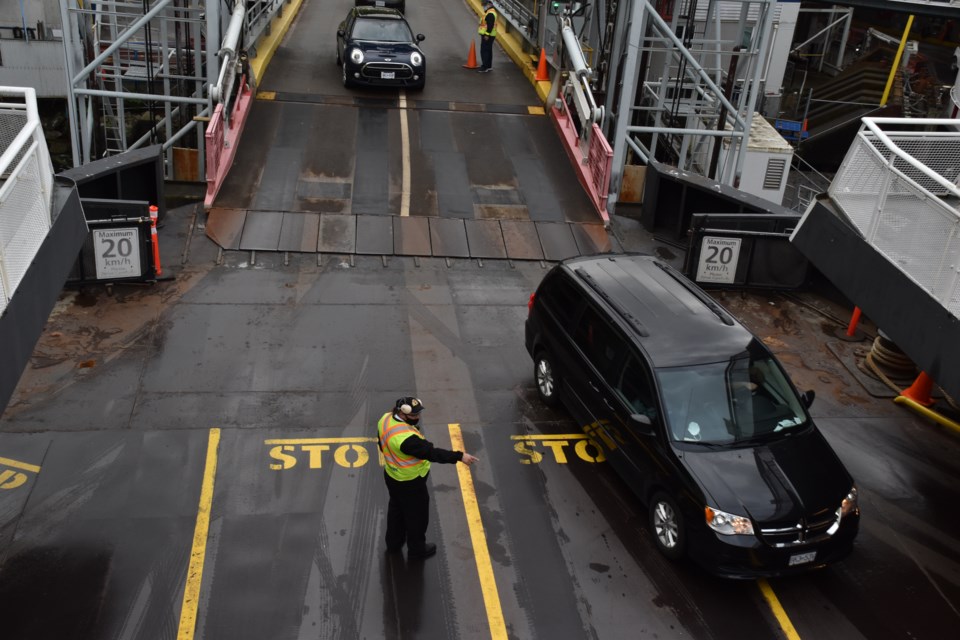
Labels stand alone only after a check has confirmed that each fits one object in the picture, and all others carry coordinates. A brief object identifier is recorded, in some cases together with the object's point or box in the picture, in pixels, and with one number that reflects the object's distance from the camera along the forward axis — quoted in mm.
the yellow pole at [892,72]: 27520
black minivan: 7488
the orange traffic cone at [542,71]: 21234
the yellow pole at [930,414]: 10570
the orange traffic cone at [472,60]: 22969
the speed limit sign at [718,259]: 13633
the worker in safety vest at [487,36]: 22094
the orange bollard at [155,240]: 12625
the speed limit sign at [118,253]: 12312
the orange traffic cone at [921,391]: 10969
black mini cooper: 19828
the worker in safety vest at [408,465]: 7164
